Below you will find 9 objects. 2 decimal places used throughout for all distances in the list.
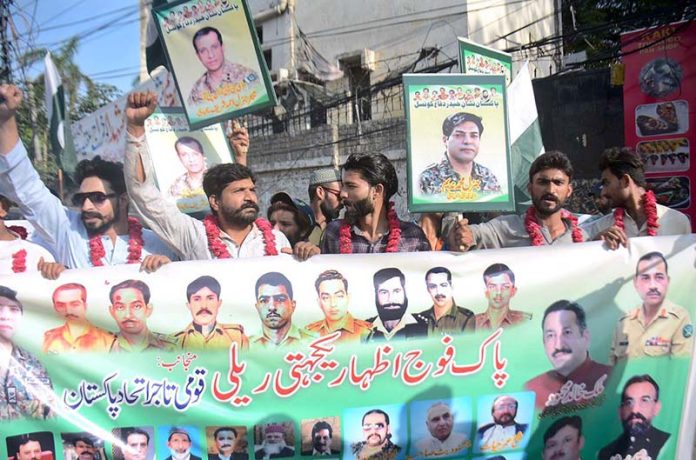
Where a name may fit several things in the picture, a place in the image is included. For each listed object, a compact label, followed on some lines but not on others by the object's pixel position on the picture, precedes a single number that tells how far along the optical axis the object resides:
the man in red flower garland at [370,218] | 3.29
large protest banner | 2.73
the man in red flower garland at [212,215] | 3.03
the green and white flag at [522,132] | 4.55
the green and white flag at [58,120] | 4.74
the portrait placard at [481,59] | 4.76
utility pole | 8.92
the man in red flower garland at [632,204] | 3.29
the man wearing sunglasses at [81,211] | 2.96
